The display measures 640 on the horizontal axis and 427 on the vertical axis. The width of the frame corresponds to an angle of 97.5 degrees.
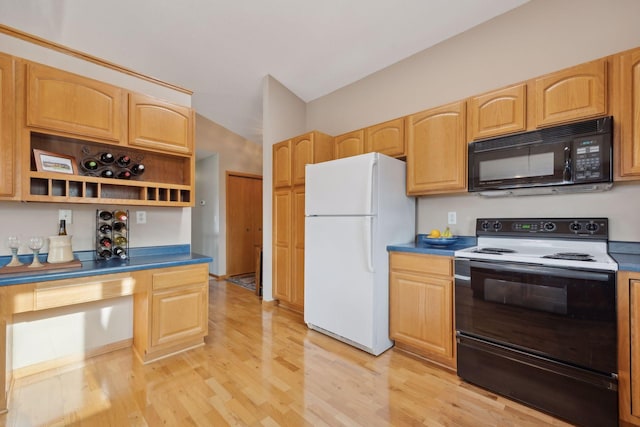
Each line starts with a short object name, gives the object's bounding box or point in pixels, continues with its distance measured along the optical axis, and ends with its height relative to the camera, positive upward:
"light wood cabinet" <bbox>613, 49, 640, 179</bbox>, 1.61 +0.59
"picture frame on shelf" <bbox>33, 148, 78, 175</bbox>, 1.97 +0.38
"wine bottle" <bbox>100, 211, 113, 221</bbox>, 2.31 -0.01
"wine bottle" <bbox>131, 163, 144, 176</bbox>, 2.46 +0.40
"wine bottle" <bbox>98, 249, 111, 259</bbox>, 2.28 -0.32
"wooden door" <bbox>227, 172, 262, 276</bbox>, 5.23 -0.12
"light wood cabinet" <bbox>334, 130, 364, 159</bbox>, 2.99 +0.77
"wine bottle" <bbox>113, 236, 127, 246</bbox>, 2.36 -0.22
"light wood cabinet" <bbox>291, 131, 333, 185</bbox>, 3.14 +0.72
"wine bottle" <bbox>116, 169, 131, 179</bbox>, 2.38 +0.34
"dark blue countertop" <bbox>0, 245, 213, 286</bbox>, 1.71 -0.38
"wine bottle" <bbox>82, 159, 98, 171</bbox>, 2.22 +0.39
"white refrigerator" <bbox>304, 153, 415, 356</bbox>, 2.30 -0.23
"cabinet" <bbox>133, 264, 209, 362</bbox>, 2.15 -0.78
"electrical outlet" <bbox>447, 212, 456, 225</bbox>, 2.58 -0.04
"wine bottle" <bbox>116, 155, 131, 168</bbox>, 2.39 +0.45
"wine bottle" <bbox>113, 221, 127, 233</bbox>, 2.36 -0.11
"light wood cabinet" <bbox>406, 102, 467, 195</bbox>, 2.27 +0.54
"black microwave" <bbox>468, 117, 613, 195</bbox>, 1.71 +0.37
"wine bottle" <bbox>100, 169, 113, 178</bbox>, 2.31 +0.34
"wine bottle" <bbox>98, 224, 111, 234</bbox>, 2.29 -0.12
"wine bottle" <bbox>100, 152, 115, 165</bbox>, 2.31 +0.46
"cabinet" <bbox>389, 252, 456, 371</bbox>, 2.08 -0.73
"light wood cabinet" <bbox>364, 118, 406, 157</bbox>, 2.65 +0.75
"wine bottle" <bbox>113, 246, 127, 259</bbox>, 2.34 -0.32
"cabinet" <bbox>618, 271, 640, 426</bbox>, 1.44 -0.69
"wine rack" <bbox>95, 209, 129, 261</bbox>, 2.29 -0.17
